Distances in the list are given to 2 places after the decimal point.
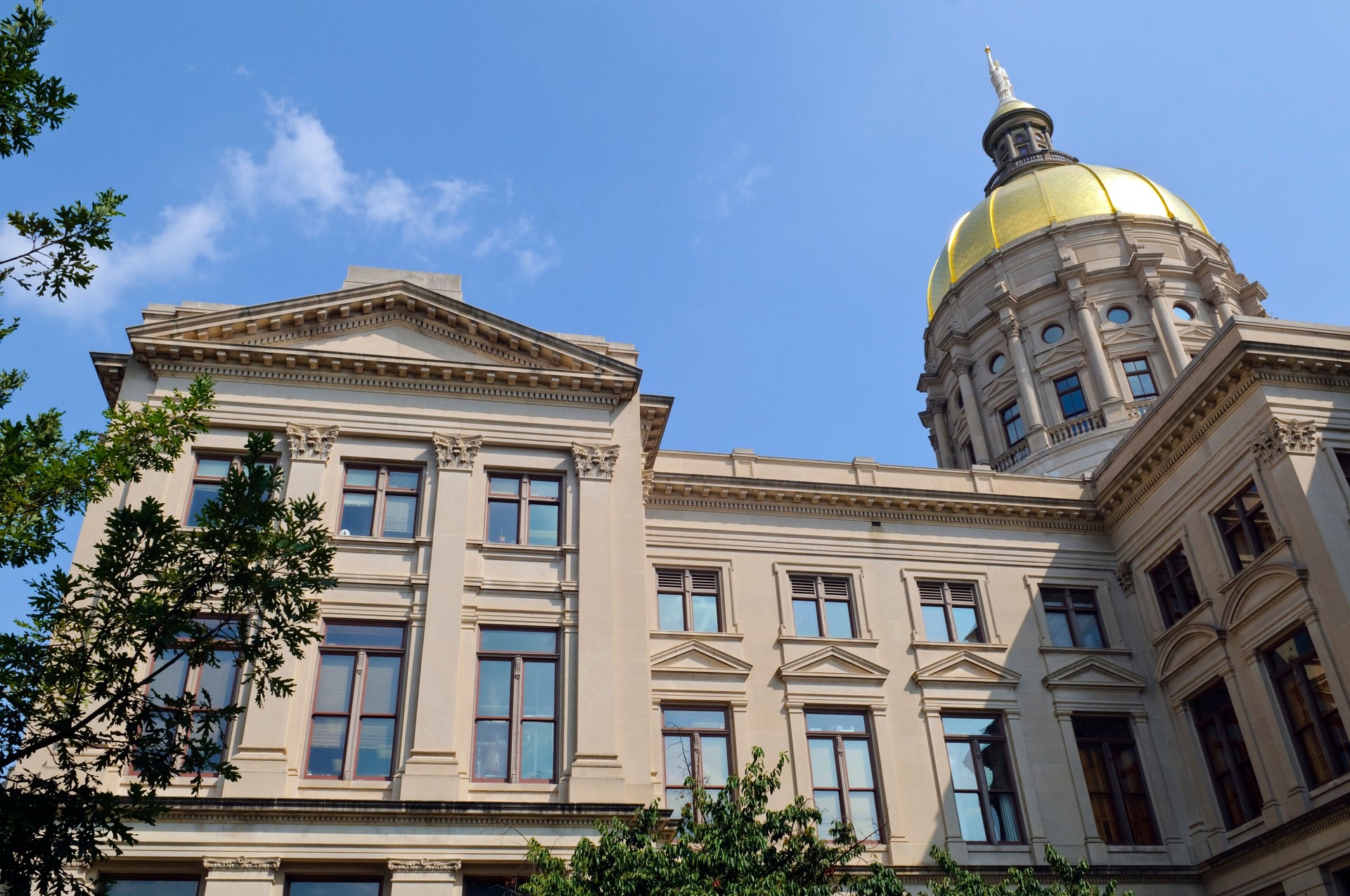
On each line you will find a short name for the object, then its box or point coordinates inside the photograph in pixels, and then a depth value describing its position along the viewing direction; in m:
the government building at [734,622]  21.77
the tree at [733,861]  16.48
